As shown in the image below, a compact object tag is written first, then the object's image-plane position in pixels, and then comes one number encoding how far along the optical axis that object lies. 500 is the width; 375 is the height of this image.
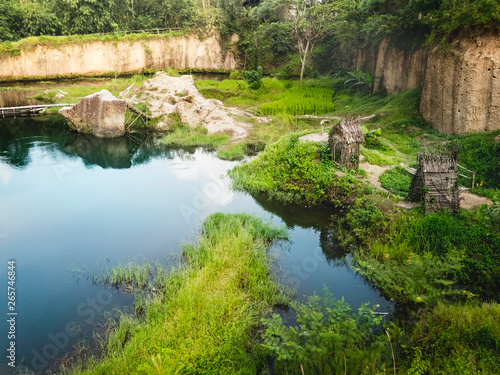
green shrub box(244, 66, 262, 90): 27.36
